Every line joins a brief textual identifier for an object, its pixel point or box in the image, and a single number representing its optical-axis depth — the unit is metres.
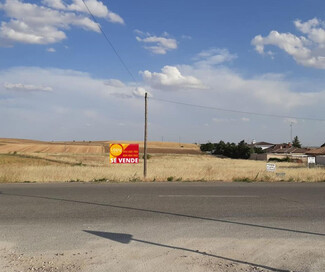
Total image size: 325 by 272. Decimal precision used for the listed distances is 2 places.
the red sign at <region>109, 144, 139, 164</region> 22.42
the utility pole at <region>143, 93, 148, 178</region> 22.69
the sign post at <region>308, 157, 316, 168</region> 51.09
